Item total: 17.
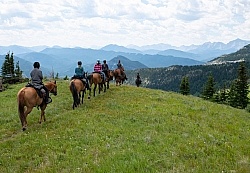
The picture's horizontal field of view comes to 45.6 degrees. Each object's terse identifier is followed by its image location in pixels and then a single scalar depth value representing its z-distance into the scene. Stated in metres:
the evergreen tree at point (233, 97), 64.53
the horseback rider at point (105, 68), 33.39
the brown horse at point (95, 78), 28.03
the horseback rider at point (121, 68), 38.50
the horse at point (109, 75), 34.06
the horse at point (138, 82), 51.22
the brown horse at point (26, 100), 16.48
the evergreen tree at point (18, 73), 51.37
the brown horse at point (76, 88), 22.53
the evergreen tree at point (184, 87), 71.72
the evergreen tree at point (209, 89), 70.06
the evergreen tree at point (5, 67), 59.11
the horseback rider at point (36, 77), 17.83
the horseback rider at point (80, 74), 24.19
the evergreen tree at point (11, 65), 59.88
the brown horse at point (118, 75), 37.78
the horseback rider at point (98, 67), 30.33
